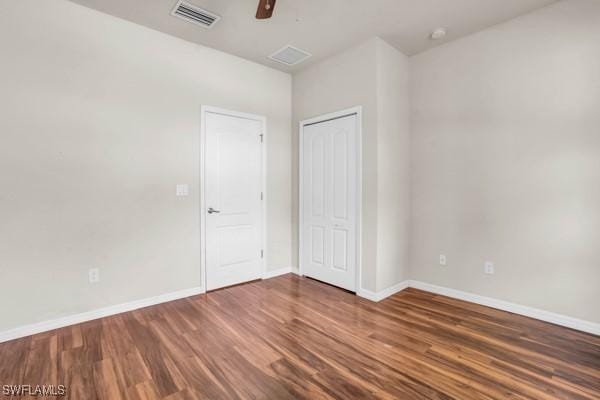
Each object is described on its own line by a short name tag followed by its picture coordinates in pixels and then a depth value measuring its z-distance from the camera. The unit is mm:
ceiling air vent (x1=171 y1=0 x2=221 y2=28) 2652
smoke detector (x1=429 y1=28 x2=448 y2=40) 3021
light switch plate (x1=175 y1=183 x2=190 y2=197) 3240
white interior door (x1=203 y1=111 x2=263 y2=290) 3488
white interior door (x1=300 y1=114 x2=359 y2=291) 3488
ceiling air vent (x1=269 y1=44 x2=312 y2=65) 3498
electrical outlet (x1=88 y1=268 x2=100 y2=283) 2730
